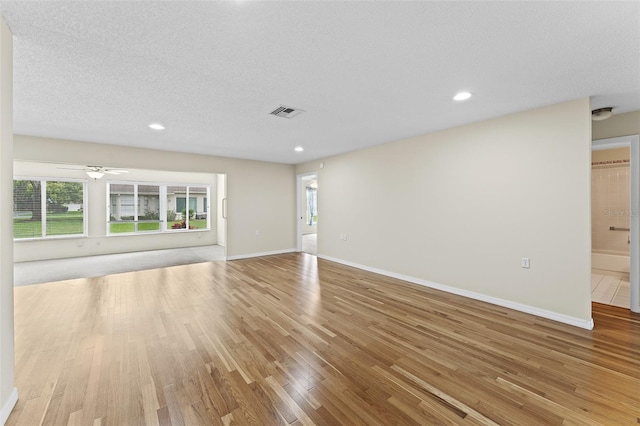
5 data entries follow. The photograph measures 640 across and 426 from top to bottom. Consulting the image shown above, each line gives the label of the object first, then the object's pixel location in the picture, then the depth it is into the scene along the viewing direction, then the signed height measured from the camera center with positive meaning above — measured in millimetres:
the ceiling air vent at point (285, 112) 2955 +1238
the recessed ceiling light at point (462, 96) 2580 +1211
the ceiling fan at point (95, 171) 5903 +1057
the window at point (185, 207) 8125 +225
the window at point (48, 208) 6043 +177
